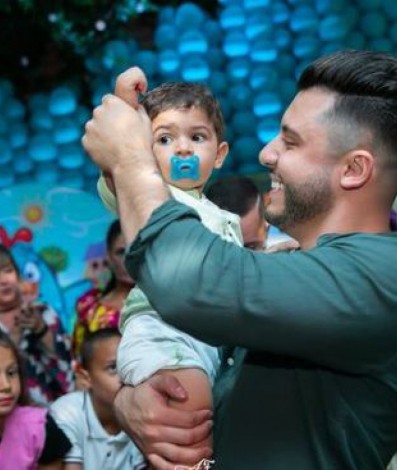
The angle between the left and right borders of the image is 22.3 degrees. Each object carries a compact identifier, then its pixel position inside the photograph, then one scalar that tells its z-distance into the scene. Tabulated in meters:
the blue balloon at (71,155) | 4.94
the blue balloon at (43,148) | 4.95
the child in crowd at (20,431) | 3.48
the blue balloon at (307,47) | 4.71
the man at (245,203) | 3.96
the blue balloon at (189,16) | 4.76
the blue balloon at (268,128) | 4.73
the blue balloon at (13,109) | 4.96
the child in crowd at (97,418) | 3.80
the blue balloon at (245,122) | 4.79
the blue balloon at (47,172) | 4.99
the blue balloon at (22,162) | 4.98
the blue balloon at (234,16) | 4.75
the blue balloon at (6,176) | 4.96
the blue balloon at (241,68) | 4.77
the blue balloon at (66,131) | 4.91
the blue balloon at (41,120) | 4.97
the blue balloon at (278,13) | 4.76
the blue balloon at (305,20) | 4.72
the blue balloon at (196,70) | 4.73
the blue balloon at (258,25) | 4.72
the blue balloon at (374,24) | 4.64
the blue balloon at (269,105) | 4.72
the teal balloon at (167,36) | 4.85
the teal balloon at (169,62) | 4.79
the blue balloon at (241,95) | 4.79
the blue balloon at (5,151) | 4.93
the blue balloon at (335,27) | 4.67
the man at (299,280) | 1.47
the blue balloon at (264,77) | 4.73
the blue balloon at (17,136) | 4.95
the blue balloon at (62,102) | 4.91
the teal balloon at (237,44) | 4.75
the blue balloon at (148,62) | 4.86
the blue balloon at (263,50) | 4.72
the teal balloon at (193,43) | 4.73
